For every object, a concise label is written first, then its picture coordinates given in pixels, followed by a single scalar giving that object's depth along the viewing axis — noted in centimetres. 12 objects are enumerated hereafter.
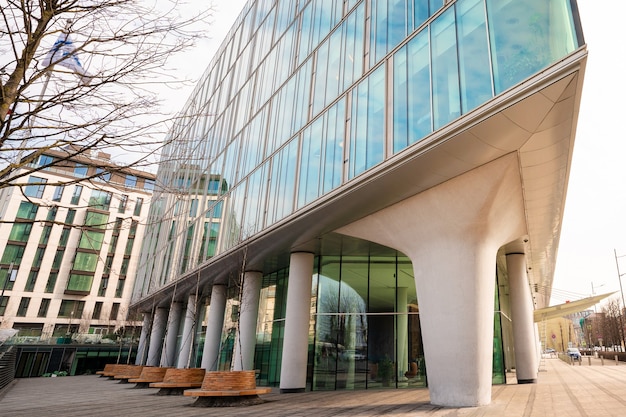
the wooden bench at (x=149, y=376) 1921
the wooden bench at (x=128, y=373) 2369
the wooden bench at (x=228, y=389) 1223
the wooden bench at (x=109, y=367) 2974
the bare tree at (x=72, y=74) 459
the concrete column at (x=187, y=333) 2889
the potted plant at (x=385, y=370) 1762
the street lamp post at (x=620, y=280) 4817
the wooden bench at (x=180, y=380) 1596
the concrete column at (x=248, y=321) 2108
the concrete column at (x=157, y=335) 3706
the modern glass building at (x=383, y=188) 1005
